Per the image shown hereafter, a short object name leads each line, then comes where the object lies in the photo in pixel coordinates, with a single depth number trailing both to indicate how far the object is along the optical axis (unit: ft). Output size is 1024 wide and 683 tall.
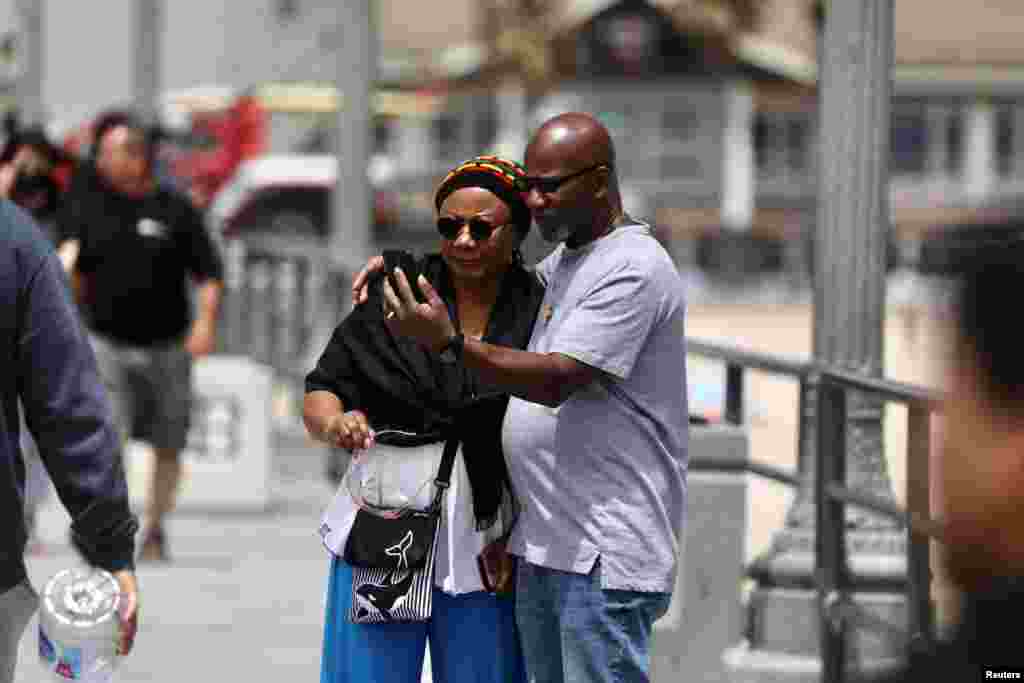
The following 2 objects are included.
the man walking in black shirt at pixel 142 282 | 70.74
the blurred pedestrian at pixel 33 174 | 75.41
